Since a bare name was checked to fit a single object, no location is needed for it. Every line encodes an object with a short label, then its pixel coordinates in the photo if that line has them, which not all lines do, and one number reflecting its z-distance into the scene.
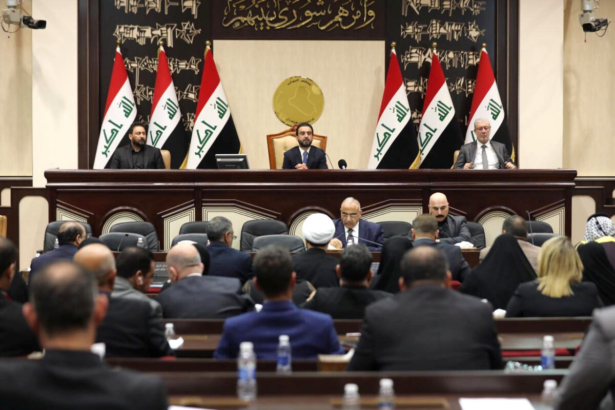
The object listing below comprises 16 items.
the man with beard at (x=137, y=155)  9.05
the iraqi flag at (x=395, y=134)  9.75
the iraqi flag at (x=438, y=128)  10.04
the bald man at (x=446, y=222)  7.52
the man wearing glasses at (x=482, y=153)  8.91
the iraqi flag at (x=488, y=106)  9.78
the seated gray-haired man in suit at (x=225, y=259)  5.39
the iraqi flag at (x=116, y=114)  9.58
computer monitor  8.54
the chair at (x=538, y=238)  6.97
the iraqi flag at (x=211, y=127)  9.77
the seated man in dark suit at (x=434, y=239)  5.47
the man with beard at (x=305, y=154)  8.90
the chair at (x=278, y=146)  9.60
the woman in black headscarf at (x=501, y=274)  4.96
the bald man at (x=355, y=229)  7.37
